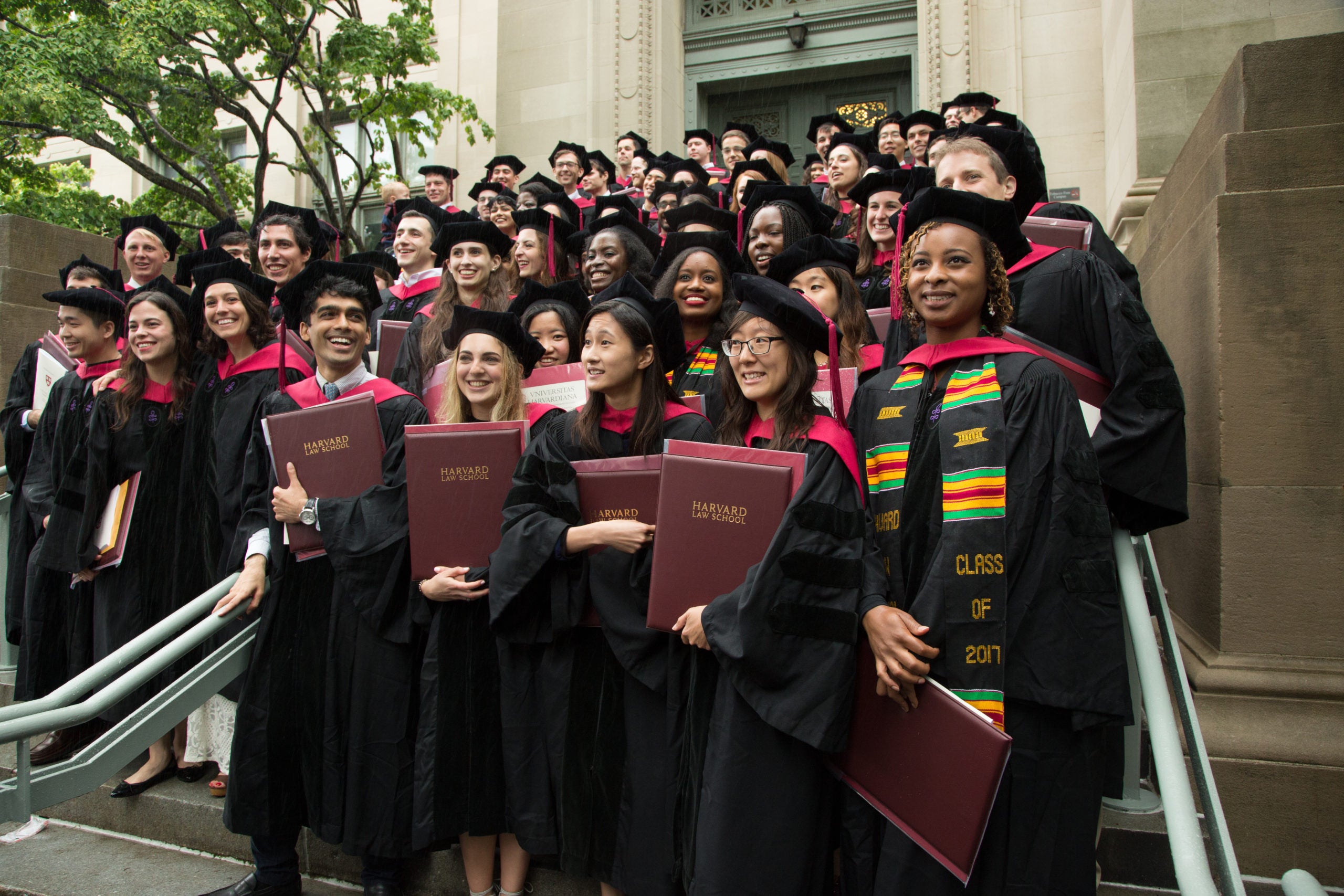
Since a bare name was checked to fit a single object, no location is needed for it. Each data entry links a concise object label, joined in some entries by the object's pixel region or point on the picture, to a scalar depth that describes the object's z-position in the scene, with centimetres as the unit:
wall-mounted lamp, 1383
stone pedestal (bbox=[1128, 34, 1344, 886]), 333
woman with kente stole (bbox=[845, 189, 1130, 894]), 234
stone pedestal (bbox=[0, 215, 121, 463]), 823
